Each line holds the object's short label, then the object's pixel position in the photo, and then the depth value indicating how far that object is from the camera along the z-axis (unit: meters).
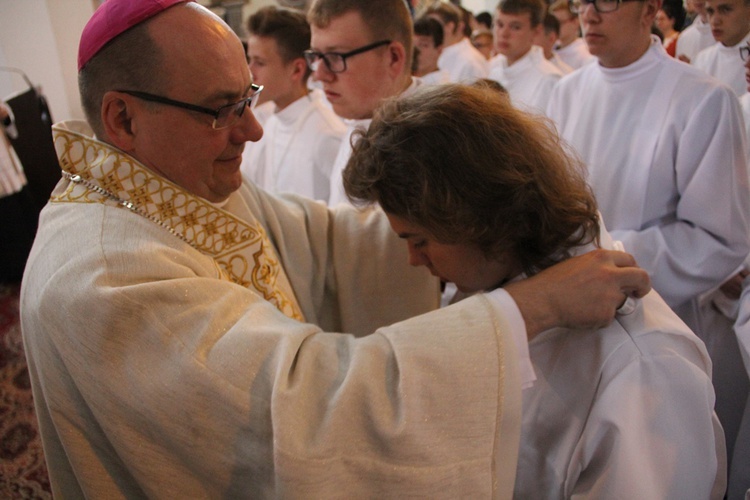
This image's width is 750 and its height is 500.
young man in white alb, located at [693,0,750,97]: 3.07
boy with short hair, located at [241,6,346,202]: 3.18
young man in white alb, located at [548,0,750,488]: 2.18
